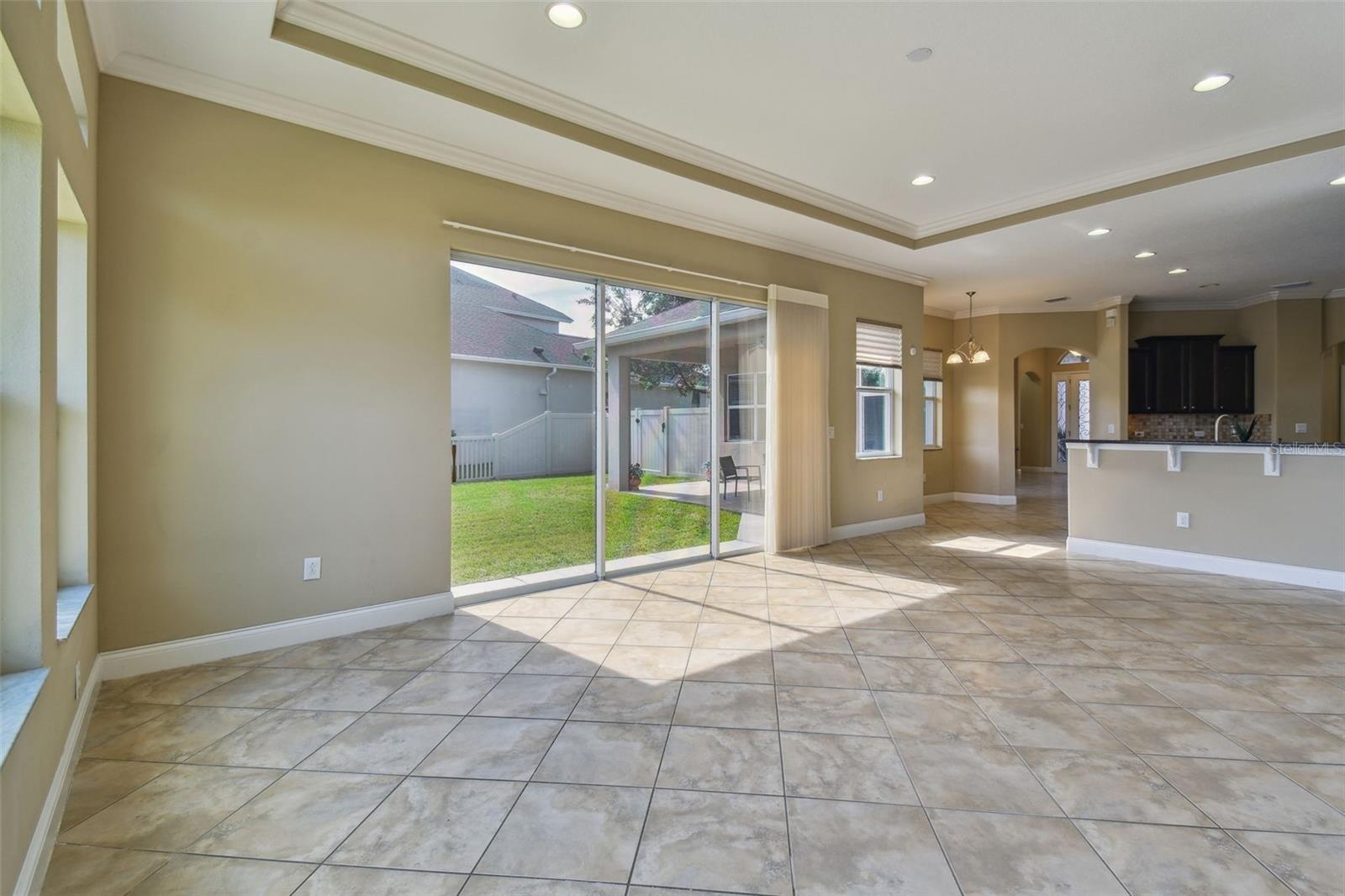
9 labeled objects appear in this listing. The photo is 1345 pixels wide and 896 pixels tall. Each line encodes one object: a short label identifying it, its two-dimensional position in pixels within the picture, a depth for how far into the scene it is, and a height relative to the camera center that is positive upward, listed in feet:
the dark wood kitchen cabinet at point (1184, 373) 25.84 +3.21
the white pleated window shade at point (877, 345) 20.39 +3.63
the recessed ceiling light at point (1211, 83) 10.05 +6.30
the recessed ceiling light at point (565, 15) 8.35 +6.29
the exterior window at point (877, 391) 20.54 +2.04
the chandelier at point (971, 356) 24.00 +3.75
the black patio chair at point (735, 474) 17.28 -0.79
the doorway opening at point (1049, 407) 39.58 +2.72
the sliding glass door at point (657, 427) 14.88 +0.55
